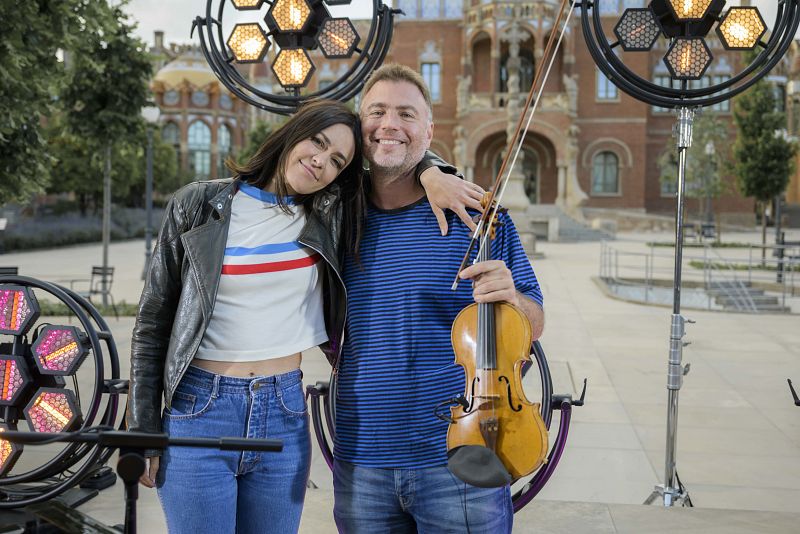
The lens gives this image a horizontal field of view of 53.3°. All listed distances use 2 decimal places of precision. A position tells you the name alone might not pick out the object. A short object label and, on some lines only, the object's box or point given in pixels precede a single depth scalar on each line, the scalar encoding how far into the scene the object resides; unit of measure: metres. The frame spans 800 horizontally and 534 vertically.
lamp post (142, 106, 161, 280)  13.85
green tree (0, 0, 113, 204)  6.95
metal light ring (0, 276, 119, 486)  3.34
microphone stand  1.44
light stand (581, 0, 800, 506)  3.79
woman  2.25
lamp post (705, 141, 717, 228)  33.28
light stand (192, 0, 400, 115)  4.00
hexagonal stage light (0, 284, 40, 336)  3.35
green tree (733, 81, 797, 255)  23.23
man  2.28
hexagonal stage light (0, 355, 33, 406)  3.28
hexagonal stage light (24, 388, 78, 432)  3.23
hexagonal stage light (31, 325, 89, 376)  3.29
